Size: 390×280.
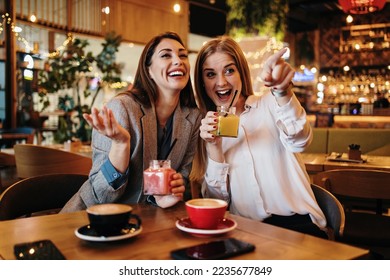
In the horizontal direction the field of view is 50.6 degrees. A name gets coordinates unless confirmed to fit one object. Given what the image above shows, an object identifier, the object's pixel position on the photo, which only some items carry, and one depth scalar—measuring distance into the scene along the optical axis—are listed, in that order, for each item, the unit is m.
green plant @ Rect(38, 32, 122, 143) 4.33
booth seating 4.73
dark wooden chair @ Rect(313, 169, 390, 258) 2.14
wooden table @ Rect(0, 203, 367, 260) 0.91
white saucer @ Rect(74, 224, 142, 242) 0.97
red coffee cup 1.05
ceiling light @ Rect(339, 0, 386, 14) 4.87
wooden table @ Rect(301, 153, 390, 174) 2.89
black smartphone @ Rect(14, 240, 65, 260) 0.90
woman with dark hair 1.48
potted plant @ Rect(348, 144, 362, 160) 3.16
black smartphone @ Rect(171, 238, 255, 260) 0.89
